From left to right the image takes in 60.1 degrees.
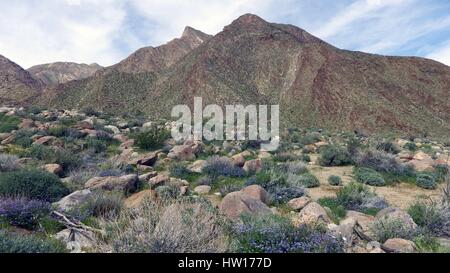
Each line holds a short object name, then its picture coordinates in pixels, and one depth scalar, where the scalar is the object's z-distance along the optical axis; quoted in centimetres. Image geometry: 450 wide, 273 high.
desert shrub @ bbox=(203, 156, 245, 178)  1139
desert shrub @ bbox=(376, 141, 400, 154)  1872
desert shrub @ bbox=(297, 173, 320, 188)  1092
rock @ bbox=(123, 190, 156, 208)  691
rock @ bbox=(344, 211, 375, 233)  660
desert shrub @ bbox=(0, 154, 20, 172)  968
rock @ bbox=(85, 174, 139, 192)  855
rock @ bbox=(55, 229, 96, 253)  473
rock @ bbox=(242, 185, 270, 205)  806
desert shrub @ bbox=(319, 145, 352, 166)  1469
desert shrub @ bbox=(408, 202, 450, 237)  652
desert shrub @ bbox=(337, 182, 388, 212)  855
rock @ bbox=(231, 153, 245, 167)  1274
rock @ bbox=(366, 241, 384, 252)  511
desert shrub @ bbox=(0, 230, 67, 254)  404
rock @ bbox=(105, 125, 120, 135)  2001
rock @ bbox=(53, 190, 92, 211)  673
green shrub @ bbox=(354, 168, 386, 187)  1169
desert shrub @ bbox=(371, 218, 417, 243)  570
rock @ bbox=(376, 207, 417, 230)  612
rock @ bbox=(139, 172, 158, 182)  966
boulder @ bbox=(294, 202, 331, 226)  540
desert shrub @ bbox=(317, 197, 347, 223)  741
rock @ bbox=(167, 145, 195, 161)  1411
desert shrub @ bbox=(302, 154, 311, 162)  1555
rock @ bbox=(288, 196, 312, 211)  802
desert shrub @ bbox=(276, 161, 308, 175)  1219
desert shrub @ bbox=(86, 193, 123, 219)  657
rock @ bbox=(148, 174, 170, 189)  923
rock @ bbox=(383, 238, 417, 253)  502
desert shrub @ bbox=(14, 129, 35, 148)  1434
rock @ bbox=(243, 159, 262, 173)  1194
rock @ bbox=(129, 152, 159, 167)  1260
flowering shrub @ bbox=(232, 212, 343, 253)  446
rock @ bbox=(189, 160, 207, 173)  1202
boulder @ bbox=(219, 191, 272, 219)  653
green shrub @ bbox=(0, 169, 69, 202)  705
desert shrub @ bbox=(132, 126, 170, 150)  1625
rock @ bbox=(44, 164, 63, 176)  1030
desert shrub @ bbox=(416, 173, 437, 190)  1151
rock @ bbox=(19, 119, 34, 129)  1826
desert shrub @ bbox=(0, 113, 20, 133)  1788
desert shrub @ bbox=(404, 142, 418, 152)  2161
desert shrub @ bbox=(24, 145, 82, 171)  1138
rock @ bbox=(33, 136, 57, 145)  1438
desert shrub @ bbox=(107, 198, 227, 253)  400
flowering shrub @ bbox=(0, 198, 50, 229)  562
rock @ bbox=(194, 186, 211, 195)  951
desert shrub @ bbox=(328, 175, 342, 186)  1129
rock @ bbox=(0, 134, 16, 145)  1466
